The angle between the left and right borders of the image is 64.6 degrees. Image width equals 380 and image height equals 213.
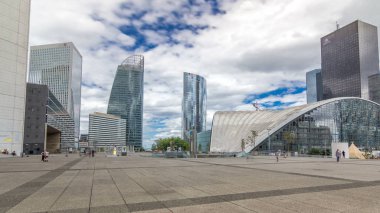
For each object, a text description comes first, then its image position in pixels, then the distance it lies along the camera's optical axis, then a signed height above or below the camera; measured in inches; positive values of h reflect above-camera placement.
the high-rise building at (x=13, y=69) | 2343.8 +522.9
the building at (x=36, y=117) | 3828.7 +229.8
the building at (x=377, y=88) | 7805.1 +1287.6
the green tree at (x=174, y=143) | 6432.6 -155.3
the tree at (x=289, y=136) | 3271.9 +9.1
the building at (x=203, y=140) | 6246.6 -76.8
